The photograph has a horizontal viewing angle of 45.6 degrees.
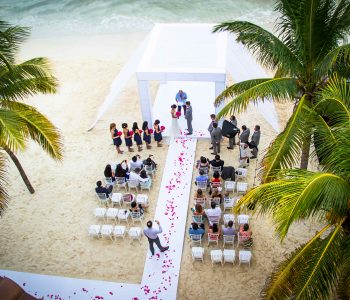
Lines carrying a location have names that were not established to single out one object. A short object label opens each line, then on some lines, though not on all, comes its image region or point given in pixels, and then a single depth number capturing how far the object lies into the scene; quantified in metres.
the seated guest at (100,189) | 12.22
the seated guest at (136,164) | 13.19
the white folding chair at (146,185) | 12.75
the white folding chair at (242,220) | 11.35
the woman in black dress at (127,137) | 14.19
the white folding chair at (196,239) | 10.80
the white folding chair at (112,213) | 11.95
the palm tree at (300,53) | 8.59
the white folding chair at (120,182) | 12.85
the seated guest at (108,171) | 12.80
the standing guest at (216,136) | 13.56
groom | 14.45
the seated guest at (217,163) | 12.79
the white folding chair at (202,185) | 12.48
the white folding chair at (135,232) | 11.27
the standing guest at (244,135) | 13.51
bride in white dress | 14.62
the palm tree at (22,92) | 9.02
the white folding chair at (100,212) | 12.03
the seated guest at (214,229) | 10.77
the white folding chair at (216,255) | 10.48
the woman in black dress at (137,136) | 14.23
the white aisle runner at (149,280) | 10.25
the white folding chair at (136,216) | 11.64
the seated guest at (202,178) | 12.43
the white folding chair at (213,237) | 10.80
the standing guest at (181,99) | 15.71
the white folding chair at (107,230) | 11.46
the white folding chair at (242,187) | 12.43
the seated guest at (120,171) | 12.76
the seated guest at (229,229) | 10.70
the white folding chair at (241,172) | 12.87
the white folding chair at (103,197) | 12.27
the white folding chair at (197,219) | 11.31
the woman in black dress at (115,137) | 14.21
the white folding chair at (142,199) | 12.27
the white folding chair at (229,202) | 11.79
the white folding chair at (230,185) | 12.46
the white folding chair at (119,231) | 11.43
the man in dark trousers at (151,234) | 10.44
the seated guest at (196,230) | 10.71
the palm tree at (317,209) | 6.21
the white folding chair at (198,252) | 10.55
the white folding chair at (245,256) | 10.36
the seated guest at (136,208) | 11.41
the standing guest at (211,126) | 13.73
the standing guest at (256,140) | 13.37
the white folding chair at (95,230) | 11.55
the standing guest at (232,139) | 14.07
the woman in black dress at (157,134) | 14.15
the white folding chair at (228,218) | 11.54
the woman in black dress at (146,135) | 14.33
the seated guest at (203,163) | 12.84
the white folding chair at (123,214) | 11.84
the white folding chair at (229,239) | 10.79
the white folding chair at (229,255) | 10.41
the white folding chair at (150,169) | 13.26
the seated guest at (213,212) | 11.12
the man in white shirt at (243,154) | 13.13
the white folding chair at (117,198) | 12.41
